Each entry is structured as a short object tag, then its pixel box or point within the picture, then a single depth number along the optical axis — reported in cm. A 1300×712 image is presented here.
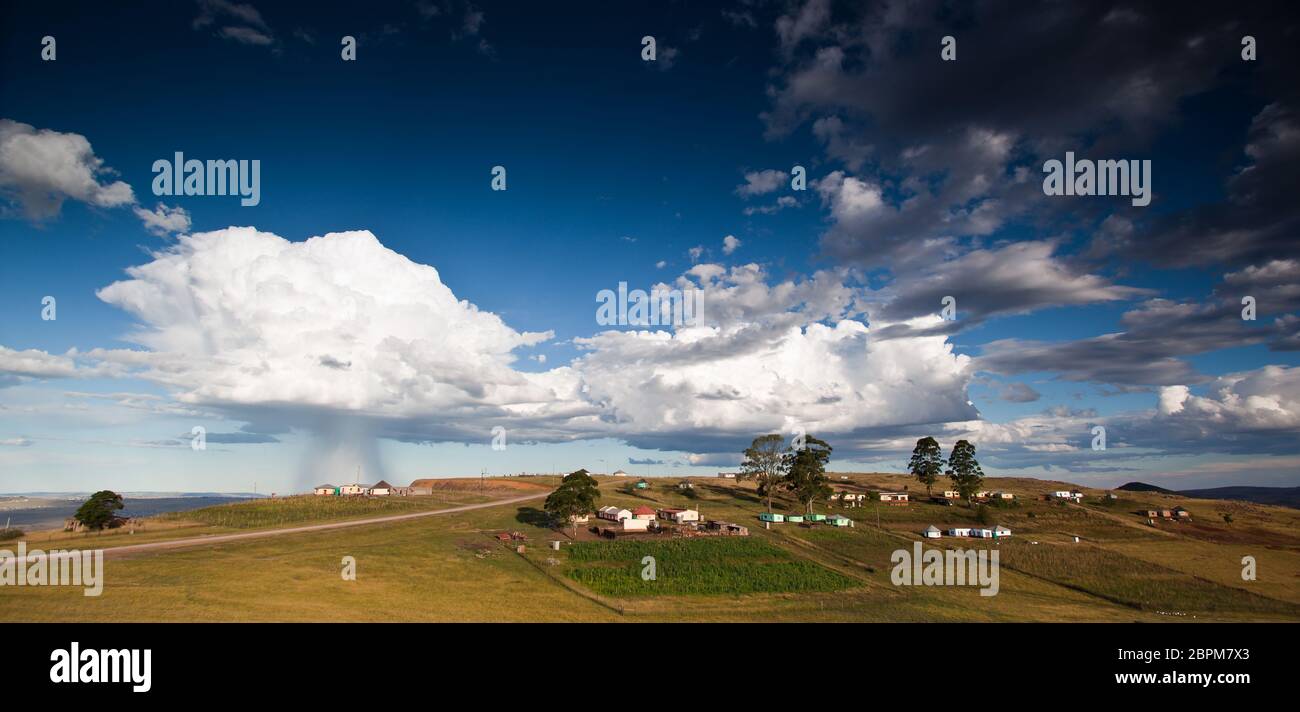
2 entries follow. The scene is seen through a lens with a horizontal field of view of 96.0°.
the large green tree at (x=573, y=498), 8131
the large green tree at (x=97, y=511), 7281
